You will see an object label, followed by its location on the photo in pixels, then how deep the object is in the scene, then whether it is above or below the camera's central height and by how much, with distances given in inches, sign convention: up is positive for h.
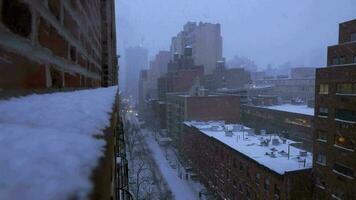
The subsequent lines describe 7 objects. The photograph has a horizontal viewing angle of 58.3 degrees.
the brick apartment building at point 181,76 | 2170.3 +62.7
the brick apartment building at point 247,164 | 727.7 -210.8
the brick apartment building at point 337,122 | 705.0 -85.9
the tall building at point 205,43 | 2819.9 +369.5
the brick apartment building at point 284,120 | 1448.1 -181.7
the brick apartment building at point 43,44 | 32.1 +5.4
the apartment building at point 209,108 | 1609.3 -119.3
